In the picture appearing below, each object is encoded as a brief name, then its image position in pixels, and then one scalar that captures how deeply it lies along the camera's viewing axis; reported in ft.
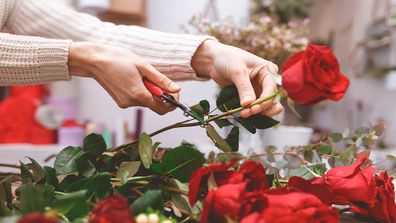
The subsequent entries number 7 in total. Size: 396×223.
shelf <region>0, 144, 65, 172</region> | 5.49
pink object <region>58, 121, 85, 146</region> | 5.84
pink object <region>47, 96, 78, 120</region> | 6.93
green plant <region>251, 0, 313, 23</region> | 9.30
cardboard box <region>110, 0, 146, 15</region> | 7.05
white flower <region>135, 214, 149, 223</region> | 0.82
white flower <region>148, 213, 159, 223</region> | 0.83
